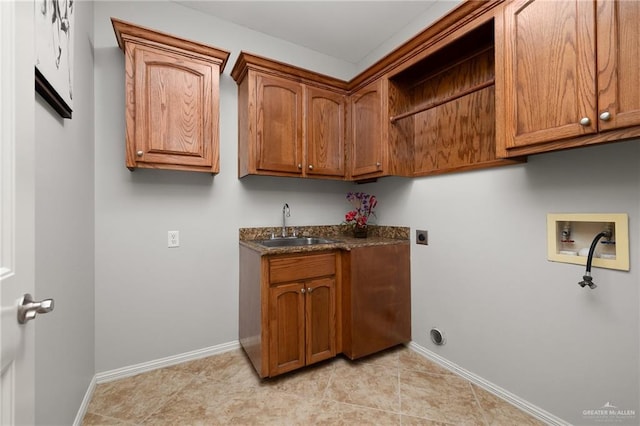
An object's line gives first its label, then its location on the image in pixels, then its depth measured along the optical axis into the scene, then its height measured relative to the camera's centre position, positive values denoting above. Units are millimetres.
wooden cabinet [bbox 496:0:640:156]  1028 +591
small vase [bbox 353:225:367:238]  2482 -156
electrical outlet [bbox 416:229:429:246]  2152 -188
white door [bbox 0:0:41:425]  577 +23
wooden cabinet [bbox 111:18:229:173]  1704 +756
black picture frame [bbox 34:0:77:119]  929 +625
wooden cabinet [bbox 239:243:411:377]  1800 -653
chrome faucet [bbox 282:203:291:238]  2430 -16
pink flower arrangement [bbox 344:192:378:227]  2473 +67
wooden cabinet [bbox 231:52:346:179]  2037 +749
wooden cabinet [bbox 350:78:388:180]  2152 +691
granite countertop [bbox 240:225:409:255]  1907 -201
